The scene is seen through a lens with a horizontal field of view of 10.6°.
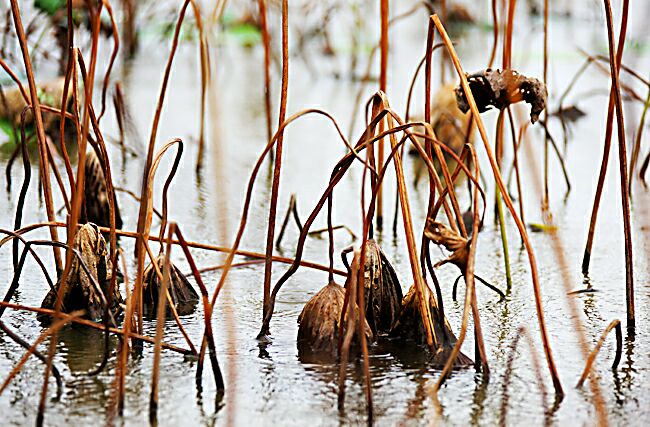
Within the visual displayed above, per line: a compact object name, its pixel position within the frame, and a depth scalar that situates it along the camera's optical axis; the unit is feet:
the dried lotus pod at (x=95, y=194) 13.04
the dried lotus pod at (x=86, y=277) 11.77
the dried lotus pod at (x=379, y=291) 11.59
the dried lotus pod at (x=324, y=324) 11.54
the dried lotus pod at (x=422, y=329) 11.50
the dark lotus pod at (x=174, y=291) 11.88
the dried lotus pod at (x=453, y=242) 11.09
